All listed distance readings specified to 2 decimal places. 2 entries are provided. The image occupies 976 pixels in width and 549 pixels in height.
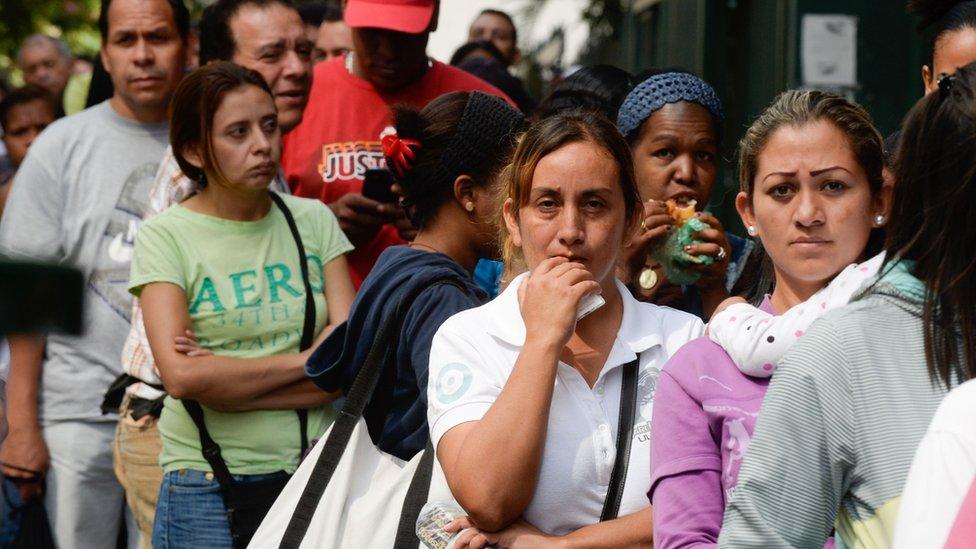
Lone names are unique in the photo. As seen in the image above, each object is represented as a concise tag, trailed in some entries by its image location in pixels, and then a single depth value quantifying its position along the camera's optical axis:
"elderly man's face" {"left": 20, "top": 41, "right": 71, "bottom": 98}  10.38
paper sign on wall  7.18
